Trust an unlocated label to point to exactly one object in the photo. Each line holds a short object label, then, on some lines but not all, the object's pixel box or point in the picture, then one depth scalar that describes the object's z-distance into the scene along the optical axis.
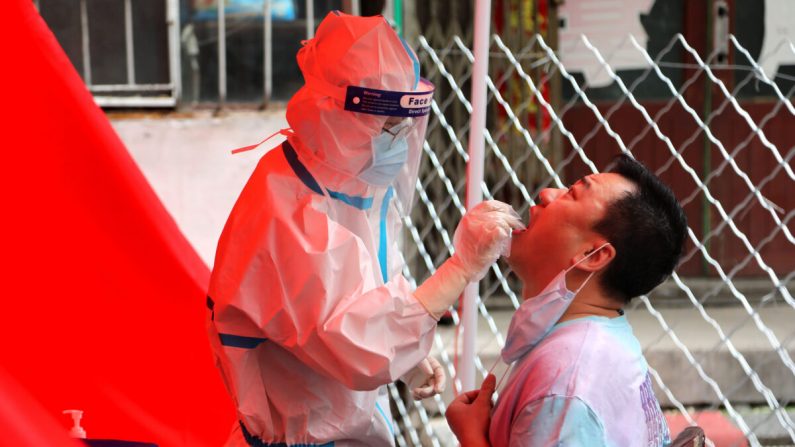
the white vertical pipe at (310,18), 7.70
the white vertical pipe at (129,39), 7.77
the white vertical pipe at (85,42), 7.77
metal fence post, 3.92
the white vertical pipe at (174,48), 7.68
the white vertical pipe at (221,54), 7.70
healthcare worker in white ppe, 2.71
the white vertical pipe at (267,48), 7.70
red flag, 4.95
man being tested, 2.52
